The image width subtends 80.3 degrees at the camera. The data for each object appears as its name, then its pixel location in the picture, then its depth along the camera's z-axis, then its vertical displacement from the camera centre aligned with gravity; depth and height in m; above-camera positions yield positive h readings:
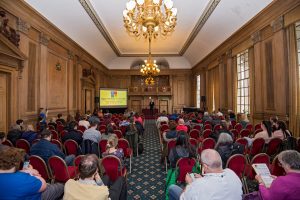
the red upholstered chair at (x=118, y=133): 4.88 -0.85
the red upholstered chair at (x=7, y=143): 3.66 -0.82
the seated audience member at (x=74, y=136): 4.38 -0.82
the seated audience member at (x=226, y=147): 3.10 -0.81
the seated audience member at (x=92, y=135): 4.17 -0.77
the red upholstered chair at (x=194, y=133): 5.07 -0.90
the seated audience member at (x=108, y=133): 4.27 -0.75
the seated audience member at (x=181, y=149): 3.15 -0.86
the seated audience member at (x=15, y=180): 1.51 -0.68
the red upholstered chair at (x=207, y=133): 5.04 -0.89
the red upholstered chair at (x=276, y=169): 2.47 -0.96
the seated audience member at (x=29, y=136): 3.99 -0.74
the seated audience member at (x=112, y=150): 3.07 -0.84
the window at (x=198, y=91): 16.62 +1.01
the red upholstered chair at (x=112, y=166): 2.64 -0.97
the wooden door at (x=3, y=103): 5.37 +0.01
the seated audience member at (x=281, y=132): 3.95 -0.70
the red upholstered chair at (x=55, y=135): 4.76 -0.86
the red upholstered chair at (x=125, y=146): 4.17 -1.04
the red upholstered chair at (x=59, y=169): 2.65 -1.03
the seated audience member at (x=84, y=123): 5.98 -0.70
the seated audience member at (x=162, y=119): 7.80 -0.76
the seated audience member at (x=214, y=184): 1.51 -0.72
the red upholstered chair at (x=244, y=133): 5.03 -0.90
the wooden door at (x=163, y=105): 18.70 -0.32
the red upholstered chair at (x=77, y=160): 2.93 -0.94
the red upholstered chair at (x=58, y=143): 3.82 -0.87
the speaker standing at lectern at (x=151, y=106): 17.84 -0.40
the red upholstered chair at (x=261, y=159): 2.70 -0.88
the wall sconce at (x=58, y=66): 8.40 +1.74
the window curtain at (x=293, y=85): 5.38 +0.48
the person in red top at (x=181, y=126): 4.94 -0.68
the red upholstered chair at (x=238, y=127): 6.08 -0.88
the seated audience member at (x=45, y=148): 2.96 -0.76
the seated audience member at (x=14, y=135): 3.98 -0.73
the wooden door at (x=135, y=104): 18.81 -0.19
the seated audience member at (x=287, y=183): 1.58 -0.75
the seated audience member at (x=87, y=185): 1.53 -0.75
